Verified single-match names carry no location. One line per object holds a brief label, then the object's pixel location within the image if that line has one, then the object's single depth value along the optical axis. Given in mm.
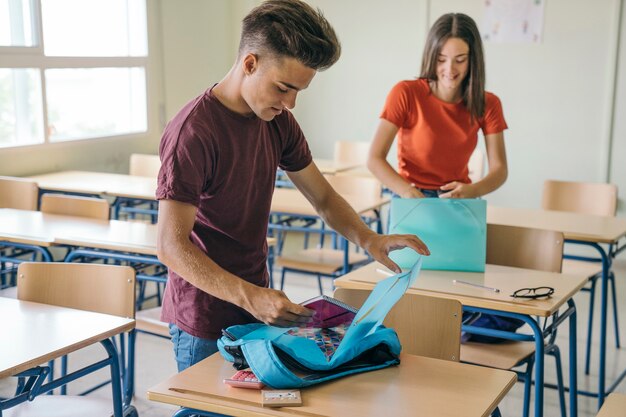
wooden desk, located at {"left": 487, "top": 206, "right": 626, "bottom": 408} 3406
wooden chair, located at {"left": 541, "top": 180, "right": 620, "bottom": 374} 4078
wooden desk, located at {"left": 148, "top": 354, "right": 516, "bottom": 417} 1568
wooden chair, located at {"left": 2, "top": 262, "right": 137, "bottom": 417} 2391
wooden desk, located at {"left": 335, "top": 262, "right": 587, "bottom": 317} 2436
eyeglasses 2455
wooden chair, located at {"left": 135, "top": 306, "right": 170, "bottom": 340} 3104
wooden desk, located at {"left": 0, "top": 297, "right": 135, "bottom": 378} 1959
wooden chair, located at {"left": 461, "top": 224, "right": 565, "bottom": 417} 2756
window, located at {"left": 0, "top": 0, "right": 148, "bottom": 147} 4855
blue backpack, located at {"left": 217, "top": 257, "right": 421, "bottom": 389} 1630
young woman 2928
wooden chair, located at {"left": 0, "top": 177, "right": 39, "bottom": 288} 4164
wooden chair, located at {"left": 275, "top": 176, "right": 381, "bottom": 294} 4160
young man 1602
